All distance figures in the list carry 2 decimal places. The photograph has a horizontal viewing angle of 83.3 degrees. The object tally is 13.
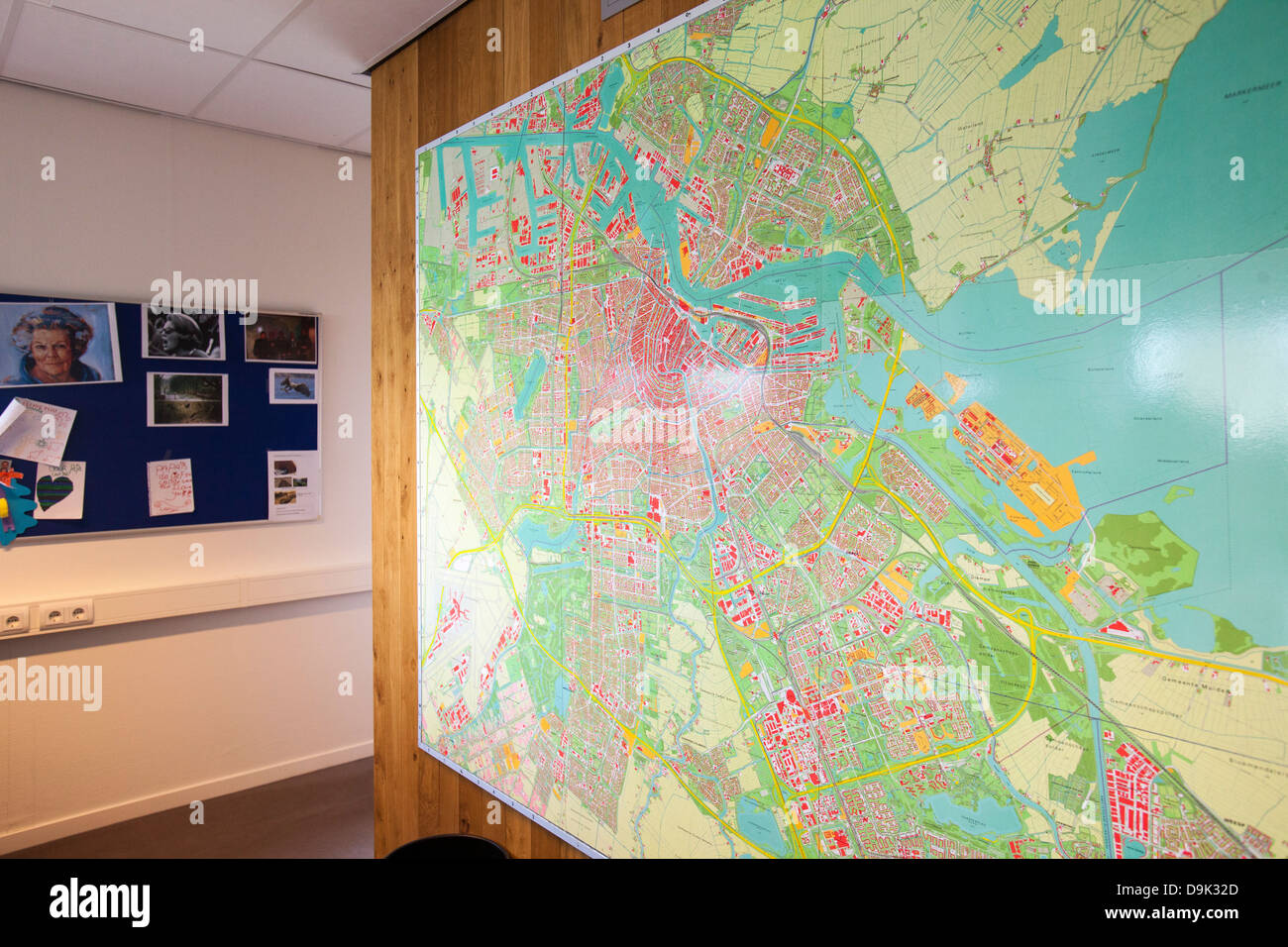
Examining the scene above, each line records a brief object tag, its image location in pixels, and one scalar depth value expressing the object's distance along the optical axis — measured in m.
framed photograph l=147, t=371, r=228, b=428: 3.21
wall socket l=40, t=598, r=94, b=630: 2.93
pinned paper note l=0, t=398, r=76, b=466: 2.88
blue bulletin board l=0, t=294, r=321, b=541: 3.01
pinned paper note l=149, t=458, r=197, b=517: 3.21
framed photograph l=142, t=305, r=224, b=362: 3.19
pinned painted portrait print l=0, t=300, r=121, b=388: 2.87
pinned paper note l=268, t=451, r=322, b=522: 3.56
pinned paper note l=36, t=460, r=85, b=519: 2.95
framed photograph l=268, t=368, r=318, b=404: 3.54
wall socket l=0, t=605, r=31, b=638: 2.83
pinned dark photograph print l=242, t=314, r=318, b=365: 3.47
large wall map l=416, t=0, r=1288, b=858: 0.90
